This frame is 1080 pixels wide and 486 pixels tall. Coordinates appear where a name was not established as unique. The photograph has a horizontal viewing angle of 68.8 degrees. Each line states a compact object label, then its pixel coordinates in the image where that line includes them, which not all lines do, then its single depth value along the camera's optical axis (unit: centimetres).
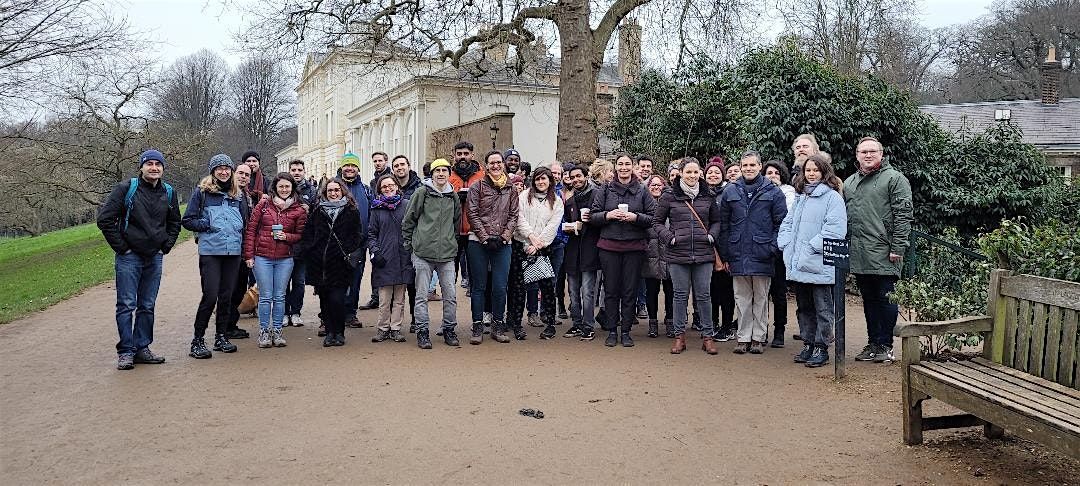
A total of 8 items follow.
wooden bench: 389
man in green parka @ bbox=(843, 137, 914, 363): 686
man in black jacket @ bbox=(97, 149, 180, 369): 682
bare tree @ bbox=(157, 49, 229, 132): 6253
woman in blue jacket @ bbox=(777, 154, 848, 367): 686
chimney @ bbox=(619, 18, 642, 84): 1703
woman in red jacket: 779
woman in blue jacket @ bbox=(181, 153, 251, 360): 748
